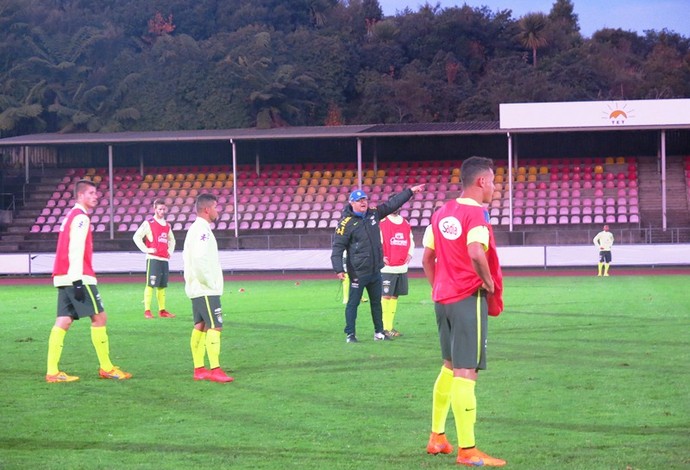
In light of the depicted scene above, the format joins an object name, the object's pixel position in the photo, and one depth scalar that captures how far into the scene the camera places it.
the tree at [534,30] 72.94
